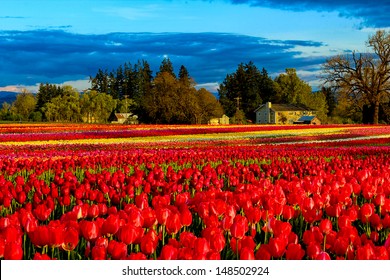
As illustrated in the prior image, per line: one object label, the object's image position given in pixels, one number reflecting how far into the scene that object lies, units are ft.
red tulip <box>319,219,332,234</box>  12.09
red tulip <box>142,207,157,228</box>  12.58
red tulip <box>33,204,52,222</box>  14.40
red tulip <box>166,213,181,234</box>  12.00
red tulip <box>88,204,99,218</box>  14.46
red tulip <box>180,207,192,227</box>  12.57
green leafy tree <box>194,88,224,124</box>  201.16
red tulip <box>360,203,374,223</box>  14.35
